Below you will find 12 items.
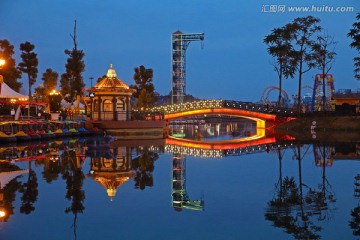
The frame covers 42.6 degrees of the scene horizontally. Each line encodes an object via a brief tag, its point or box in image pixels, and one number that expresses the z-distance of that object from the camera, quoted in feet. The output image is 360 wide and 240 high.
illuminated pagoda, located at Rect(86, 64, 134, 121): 160.35
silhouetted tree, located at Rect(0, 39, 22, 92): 181.57
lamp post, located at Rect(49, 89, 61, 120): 202.92
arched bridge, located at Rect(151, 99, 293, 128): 198.49
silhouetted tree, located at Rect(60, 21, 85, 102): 183.32
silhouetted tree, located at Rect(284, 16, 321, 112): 179.14
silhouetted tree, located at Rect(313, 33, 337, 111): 184.03
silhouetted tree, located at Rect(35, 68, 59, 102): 220.02
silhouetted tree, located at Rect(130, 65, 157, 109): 219.96
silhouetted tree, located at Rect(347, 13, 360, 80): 158.79
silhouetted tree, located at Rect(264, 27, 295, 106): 189.98
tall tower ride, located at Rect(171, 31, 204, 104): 289.74
